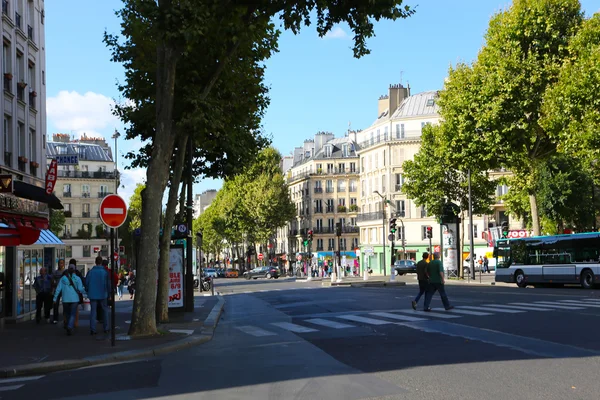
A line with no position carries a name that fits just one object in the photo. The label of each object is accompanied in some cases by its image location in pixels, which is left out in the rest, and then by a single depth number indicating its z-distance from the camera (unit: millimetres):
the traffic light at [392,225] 49969
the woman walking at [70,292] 18031
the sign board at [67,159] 33759
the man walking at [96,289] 17645
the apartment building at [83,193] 91438
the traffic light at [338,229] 52400
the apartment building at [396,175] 90062
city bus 36094
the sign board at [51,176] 28062
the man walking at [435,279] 21609
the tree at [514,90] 42625
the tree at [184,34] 14641
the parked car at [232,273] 100125
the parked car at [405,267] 75500
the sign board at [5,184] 19109
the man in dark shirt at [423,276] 22219
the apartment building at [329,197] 112188
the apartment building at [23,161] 21656
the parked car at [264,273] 87625
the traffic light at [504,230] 48719
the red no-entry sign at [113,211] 14289
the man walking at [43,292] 23016
